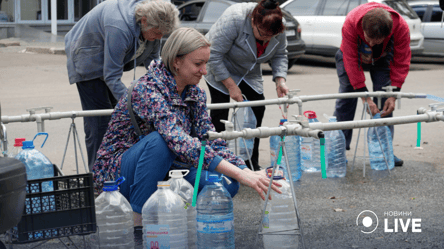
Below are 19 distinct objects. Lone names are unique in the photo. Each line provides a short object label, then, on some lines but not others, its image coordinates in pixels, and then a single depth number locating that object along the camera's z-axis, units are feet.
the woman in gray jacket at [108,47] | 13.70
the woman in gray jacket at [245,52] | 15.47
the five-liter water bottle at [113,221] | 10.42
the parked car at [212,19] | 40.34
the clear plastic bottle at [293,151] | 17.04
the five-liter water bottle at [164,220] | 9.73
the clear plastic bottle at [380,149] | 17.98
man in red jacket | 16.85
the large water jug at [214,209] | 10.11
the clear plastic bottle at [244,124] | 18.39
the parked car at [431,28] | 43.47
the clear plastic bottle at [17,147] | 12.26
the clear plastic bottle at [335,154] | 17.37
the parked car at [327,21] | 40.96
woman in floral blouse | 10.28
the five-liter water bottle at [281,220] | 11.24
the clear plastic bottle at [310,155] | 17.66
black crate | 8.84
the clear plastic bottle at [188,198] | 10.72
